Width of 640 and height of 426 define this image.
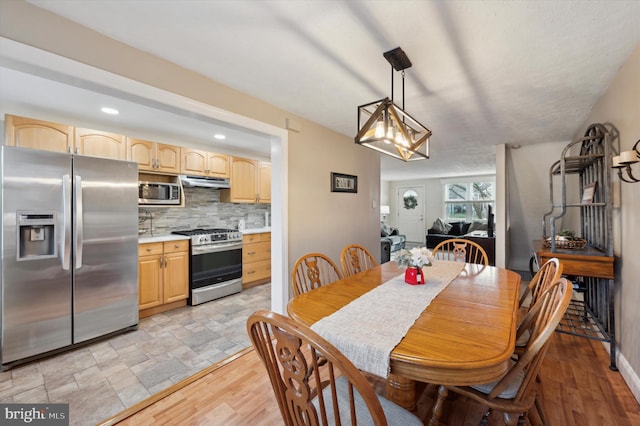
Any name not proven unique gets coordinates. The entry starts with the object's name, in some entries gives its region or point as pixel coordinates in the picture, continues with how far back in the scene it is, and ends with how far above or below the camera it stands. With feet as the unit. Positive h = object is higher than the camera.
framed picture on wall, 11.10 +1.28
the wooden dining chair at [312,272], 6.12 -1.42
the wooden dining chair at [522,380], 3.41 -2.26
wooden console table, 6.82 -1.31
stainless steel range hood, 12.16 +1.47
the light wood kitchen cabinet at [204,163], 12.16 +2.33
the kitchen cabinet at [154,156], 10.55 +2.34
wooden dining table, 3.15 -1.65
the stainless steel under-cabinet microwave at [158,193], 10.97 +0.85
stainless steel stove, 11.57 -2.25
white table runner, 3.39 -1.63
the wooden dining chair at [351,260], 7.57 -1.39
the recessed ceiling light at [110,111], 9.00 +3.44
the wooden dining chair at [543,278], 5.24 -1.36
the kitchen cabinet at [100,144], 9.24 +2.47
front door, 31.07 -0.08
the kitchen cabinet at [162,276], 10.15 -2.41
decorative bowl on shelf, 7.95 -0.93
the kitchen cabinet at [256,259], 13.77 -2.38
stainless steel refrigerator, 7.07 -1.03
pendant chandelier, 5.02 +1.61
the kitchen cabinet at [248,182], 14.12 +1.67
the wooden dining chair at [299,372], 2.25 -1.48
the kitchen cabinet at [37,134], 8.07 +2.47
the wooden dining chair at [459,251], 9.40 -1.36
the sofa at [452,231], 23.50 -1.71
